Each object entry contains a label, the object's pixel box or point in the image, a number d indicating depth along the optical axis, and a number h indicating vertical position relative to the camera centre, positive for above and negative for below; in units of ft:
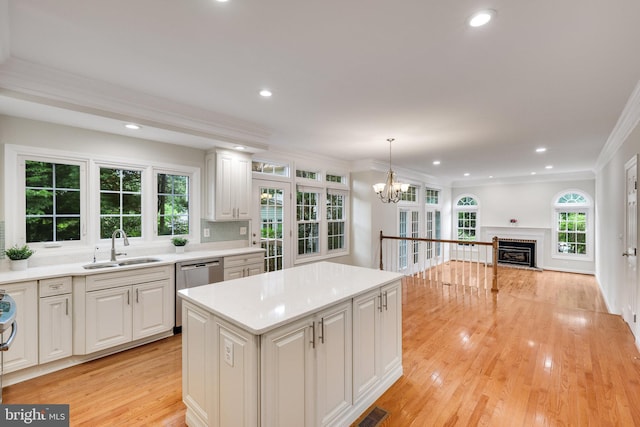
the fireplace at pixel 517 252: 26.86 -3.79
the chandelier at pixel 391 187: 14.74 +1.35
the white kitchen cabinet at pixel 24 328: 7.92 -3.26
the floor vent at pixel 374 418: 6.54 -4.76
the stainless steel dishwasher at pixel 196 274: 11.21 -2.46
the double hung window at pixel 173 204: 12.69 +0.38
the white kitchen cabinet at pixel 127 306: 9.20 -3.19
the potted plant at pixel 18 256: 8.85 -1.33
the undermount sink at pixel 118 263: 9.95 -1.85
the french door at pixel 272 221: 15.53 -0.49
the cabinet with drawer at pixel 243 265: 12.81 -2.41
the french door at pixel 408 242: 23.41 -2.46
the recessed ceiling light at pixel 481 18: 5.32 +3.67
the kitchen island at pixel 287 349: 4.94 -2.71
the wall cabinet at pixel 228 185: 13.19 +1.29
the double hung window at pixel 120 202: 11.14 +0.45
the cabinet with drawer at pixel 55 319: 8.43 -3.17
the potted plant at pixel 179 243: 12.57 -1.32
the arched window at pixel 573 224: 24.64 -1.03
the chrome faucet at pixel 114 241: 10.61 -1.05
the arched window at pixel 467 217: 30.53 -0.49
